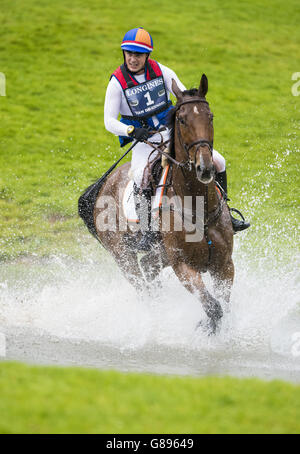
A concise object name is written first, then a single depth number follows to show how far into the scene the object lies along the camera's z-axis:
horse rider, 14.55
